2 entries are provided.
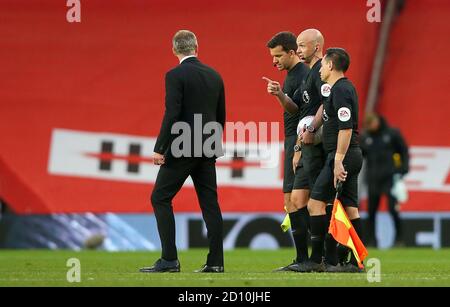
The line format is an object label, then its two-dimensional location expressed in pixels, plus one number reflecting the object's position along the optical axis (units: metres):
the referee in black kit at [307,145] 10.00
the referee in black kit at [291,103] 10.16
